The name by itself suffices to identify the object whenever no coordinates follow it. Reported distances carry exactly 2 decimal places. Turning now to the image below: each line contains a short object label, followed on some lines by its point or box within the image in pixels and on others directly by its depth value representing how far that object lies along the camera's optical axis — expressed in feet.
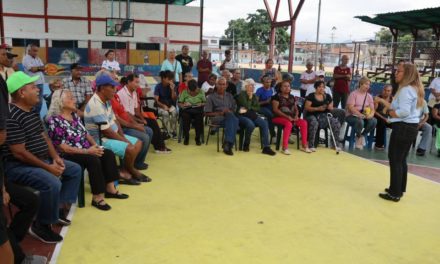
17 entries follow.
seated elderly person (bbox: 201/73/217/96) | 25.81
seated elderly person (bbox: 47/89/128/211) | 11.62
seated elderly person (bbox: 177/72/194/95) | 24.46
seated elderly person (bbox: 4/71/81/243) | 9.13
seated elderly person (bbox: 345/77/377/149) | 22.25
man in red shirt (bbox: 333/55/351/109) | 27.37
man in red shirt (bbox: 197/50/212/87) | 29.32
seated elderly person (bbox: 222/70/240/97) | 24.47
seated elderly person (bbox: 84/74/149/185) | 13.60
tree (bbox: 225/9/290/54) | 152.15
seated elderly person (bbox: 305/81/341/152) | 21.45
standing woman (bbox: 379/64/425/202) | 13.35
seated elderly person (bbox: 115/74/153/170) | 16.57
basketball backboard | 55.72
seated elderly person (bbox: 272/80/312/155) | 20.94
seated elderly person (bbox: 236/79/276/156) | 20.74
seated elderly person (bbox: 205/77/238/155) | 20.33
